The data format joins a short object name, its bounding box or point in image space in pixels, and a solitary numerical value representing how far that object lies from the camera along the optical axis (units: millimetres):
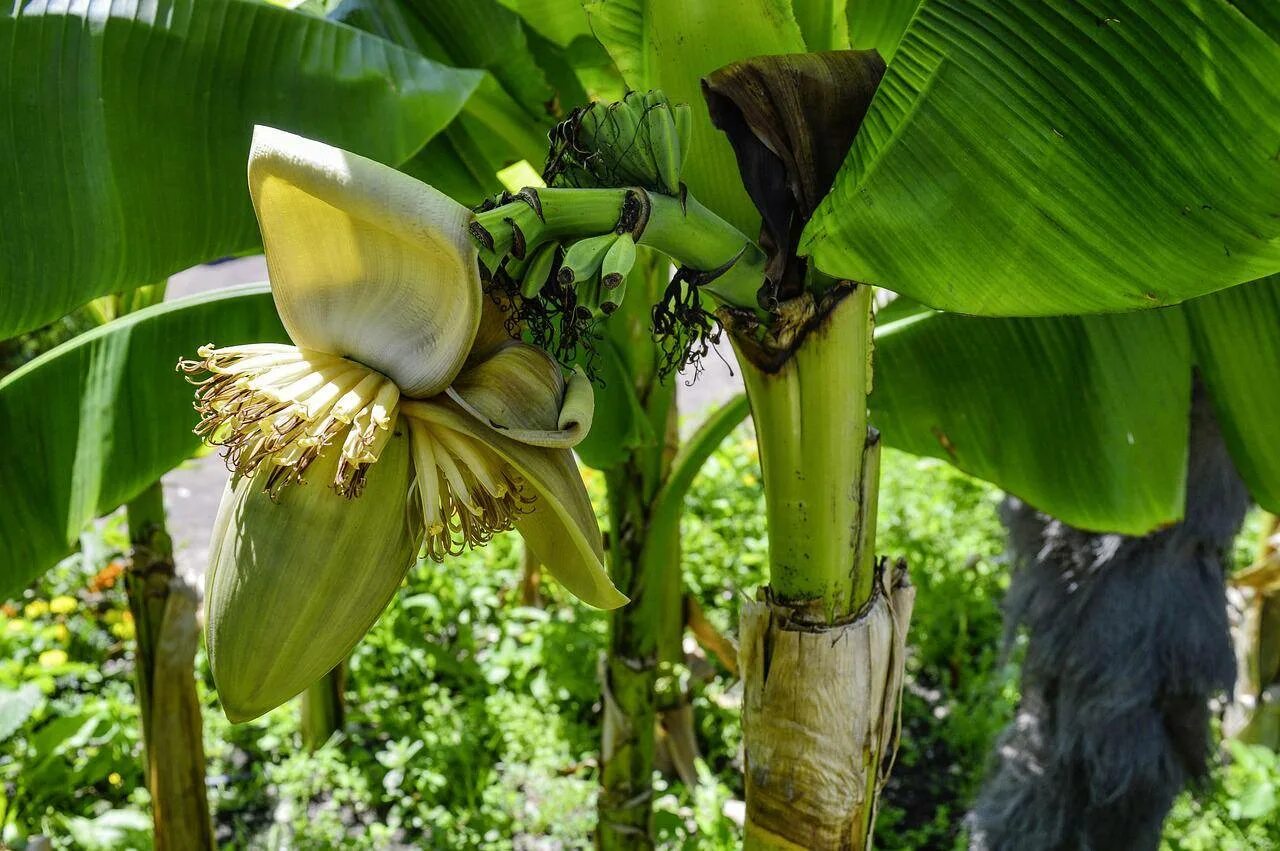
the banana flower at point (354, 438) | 441
